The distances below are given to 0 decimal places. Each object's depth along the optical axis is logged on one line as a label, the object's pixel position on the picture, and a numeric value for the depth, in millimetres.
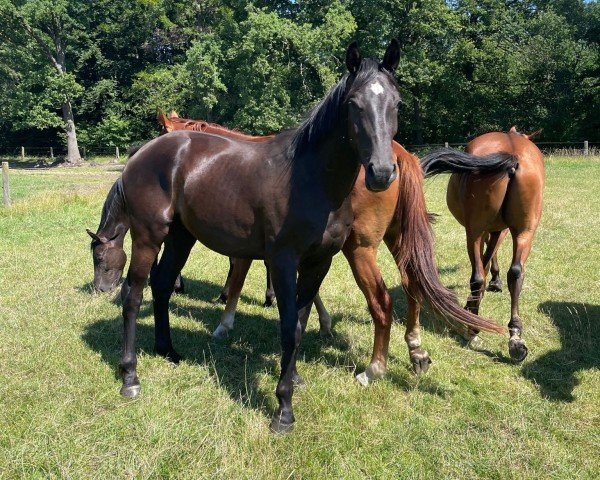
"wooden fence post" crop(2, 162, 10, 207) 11586
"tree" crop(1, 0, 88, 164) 29922
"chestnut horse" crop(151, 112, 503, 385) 3449
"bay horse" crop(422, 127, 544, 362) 3975
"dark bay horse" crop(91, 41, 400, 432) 2490
